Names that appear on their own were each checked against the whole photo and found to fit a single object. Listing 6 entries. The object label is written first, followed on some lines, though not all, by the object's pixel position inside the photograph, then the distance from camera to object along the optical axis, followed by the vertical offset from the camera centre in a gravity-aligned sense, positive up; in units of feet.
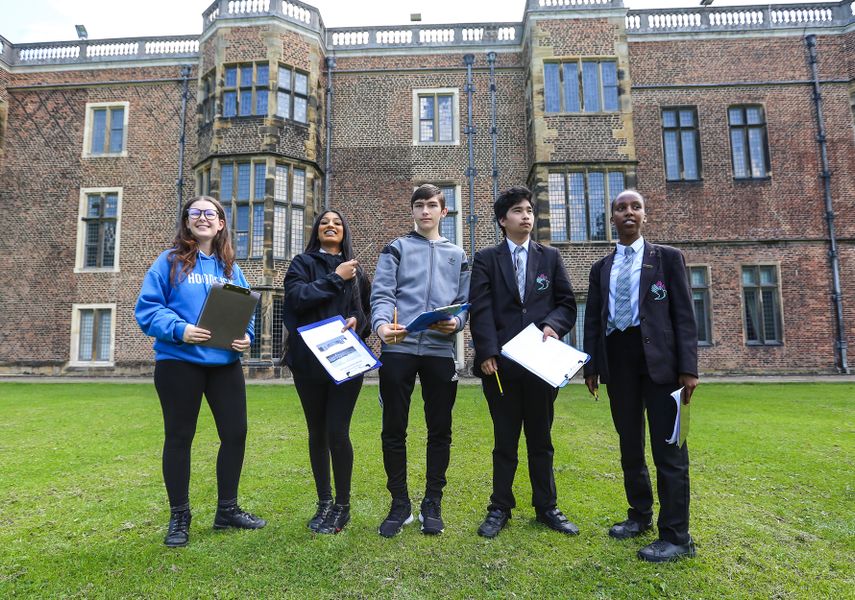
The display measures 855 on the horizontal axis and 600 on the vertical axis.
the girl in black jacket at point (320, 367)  9.87 -0.39
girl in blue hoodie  9.23 -0.33
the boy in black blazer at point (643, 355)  8.99 -0.31
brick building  45.27 +19.70
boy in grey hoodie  9.92 -0.18
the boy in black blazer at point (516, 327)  10.02 +0.33
